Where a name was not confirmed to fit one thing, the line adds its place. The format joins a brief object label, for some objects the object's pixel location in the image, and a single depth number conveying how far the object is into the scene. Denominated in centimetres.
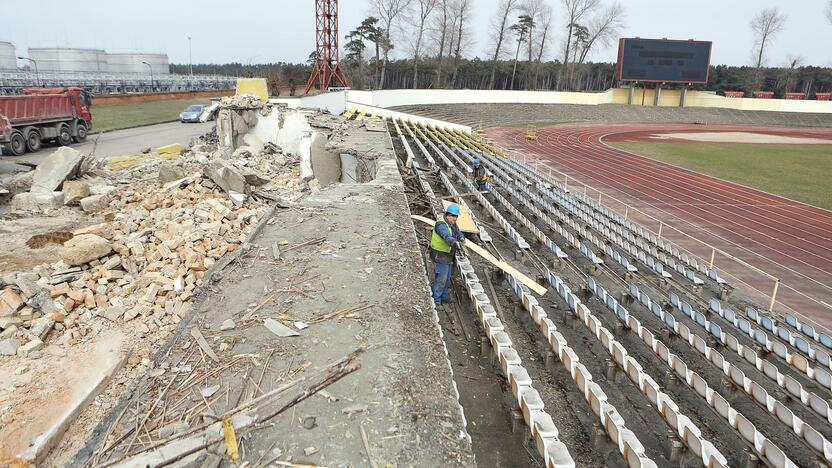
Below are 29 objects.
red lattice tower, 3522
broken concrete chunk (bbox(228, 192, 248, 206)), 1031
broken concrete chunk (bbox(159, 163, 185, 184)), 1276
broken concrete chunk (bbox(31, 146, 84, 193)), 1284
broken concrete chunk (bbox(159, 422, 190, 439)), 397
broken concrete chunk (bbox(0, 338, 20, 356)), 586
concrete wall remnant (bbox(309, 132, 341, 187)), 1567
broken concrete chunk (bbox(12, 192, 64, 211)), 1211
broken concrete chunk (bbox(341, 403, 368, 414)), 419
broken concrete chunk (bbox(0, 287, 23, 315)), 645
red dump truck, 1961
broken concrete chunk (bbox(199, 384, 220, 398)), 442
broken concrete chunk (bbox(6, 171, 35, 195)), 1316
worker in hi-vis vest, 741
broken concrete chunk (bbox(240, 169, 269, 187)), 1167
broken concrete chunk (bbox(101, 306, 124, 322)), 650
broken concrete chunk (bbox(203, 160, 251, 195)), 1080
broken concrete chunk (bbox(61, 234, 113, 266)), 761
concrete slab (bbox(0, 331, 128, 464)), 457
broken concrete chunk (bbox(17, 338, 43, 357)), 587
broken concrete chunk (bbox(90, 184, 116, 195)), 1280
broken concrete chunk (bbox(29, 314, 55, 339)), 616
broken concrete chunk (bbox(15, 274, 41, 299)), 676
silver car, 3319
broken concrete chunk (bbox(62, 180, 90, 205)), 1229
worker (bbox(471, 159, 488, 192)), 1544
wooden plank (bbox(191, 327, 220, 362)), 498
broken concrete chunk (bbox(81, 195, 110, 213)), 1187
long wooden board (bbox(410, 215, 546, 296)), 704
